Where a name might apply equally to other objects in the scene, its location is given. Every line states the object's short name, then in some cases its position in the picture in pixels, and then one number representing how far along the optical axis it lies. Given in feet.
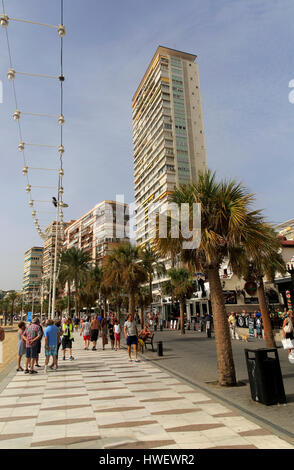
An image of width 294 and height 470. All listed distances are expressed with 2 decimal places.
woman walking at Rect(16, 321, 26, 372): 38.32
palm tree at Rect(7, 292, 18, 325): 309.57
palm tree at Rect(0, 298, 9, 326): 340.39
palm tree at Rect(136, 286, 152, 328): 125.33
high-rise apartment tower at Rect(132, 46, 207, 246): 249.14
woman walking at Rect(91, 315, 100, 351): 55.75
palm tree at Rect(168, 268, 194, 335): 91.06
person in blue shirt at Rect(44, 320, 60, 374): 37.09
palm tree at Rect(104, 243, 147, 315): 68.26
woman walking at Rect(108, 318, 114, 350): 60.31
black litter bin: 20.36
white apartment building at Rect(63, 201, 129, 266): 331.77
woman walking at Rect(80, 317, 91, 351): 62.02
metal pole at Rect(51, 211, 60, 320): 81.39
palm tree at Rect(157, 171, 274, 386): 26.50
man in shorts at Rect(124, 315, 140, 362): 43.27
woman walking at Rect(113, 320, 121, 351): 56.34
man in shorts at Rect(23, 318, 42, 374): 35.79
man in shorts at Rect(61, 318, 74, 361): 45.75
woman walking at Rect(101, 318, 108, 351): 58.61
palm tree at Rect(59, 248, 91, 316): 163.53
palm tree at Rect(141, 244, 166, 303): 81.76
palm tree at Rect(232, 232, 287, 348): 45.93
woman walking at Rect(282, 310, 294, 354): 36.83
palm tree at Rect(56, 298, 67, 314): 325.62
